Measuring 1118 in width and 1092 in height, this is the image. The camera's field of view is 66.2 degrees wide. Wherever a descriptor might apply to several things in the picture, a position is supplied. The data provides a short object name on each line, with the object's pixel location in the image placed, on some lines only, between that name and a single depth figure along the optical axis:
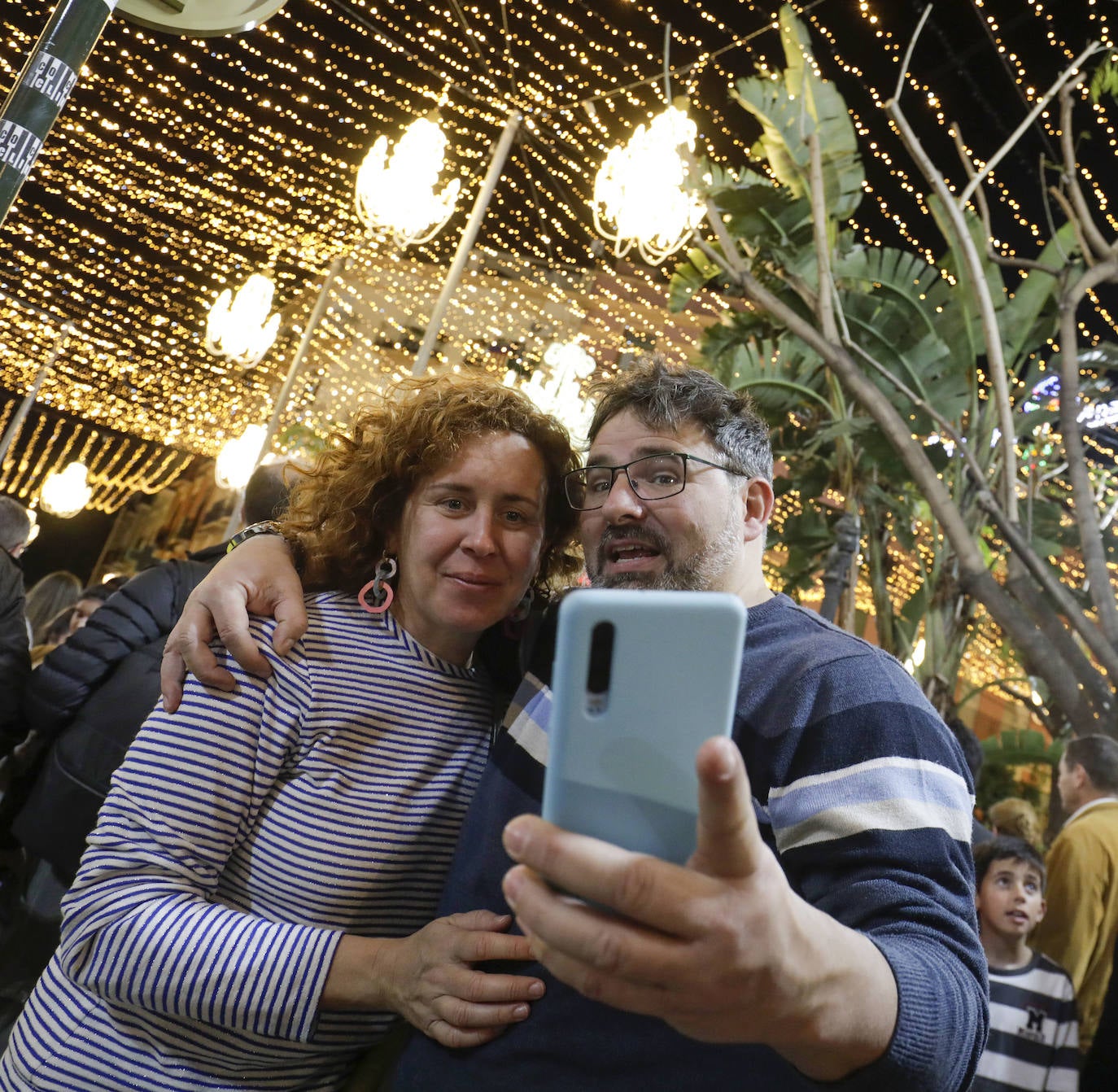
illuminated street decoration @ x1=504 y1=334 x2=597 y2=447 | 6.36
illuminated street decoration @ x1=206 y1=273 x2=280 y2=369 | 7.14
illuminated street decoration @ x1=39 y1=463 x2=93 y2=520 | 13.37
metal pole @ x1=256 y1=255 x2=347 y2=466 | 8.24
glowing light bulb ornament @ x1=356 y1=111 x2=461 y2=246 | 5.14
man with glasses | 0.63
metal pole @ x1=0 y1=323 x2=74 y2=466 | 10.99
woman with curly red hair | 1.18
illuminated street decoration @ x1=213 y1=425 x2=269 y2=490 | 9.05
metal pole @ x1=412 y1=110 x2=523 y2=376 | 6.12
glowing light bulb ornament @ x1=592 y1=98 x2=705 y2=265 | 4.82
